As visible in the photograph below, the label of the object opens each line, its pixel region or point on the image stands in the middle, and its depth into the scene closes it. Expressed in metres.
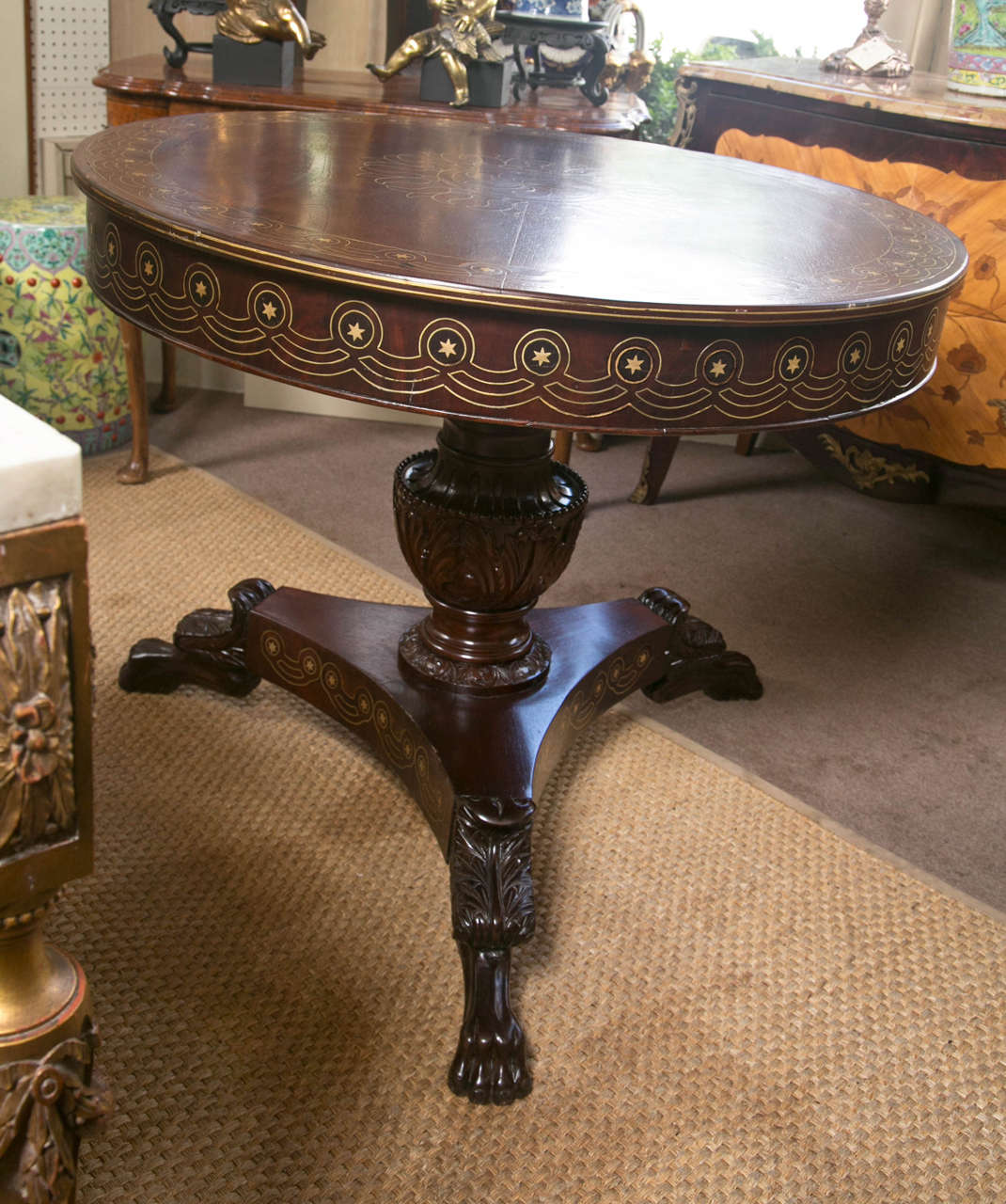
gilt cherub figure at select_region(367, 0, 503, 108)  2.25
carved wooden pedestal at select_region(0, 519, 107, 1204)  0.59
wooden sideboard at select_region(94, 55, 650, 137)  2.15
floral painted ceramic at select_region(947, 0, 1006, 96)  2.14
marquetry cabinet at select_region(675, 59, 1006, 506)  1.96
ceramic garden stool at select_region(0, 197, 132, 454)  2.30
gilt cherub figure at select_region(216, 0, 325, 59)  2.23
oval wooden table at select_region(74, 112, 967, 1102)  0.97
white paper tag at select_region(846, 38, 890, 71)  2.32
